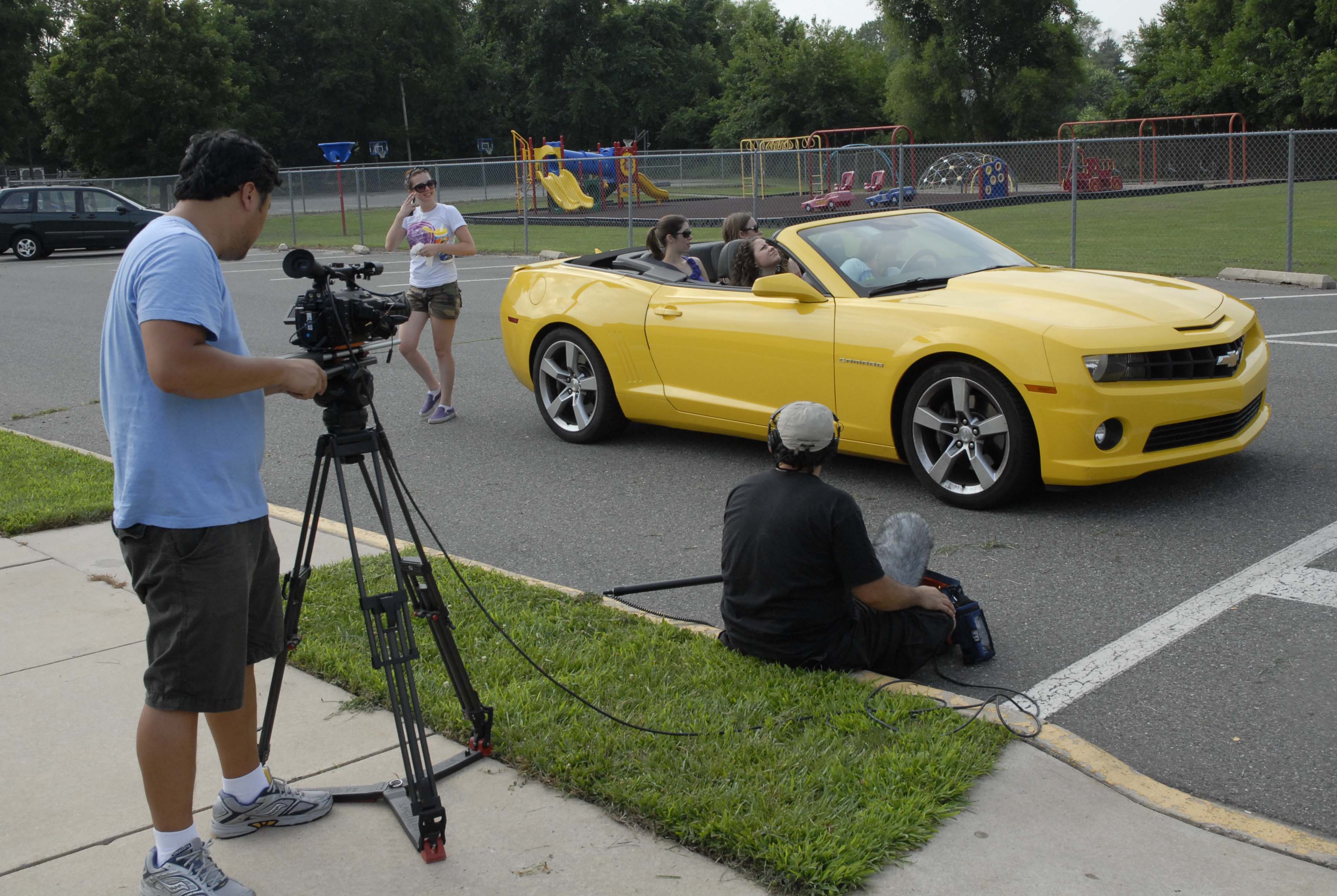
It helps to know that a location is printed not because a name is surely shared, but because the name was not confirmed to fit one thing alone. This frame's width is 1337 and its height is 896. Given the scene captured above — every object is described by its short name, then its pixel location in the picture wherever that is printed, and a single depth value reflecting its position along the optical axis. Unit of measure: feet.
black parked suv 91.04
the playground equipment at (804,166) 70.79
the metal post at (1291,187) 47.80
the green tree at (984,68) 169.17
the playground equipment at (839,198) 84.94
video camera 10.34
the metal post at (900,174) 65.26
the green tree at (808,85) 187.83
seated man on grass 12.98
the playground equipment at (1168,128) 95.91
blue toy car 85.25
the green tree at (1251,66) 135.54
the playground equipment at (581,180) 106.52
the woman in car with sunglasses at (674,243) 25.76
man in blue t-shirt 9.21
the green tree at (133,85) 145.28
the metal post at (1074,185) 52.75
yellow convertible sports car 18.67
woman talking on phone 28.76
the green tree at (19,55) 171.12
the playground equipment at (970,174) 94.53
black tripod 10.26
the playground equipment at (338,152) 136.56
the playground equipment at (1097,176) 97.91
